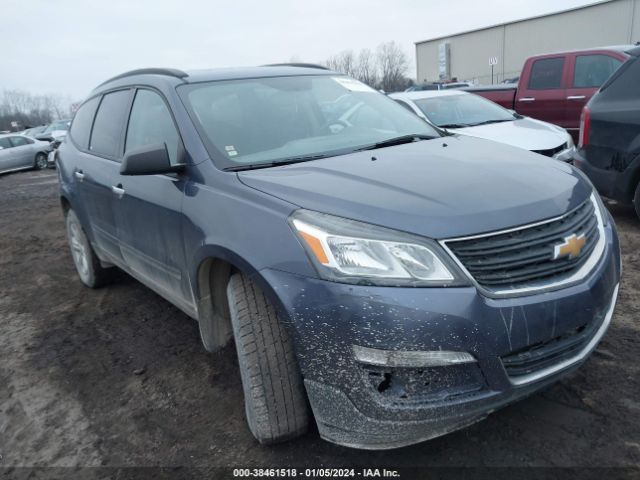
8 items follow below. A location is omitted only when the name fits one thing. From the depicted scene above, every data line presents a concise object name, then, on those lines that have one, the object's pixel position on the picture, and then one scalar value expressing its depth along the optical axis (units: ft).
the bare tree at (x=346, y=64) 228.06
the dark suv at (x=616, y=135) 15.53
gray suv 6.04
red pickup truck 27.14
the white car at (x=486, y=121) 20.17
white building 136.26
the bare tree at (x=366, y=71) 225.97
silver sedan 59.98
